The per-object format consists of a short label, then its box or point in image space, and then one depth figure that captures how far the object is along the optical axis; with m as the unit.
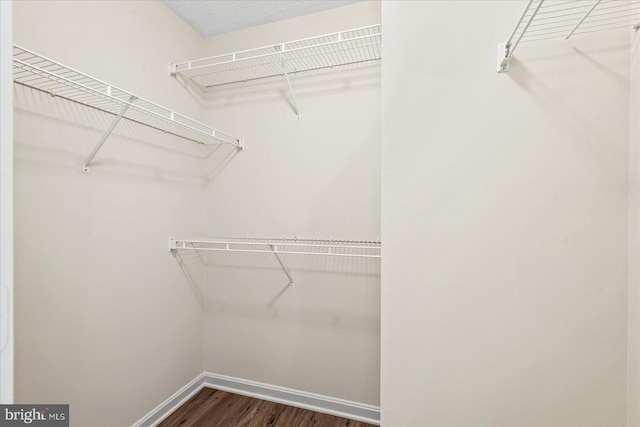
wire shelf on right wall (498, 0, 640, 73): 0.93
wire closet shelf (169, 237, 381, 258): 1.73
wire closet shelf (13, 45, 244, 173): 1.06
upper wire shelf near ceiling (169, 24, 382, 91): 1.69
